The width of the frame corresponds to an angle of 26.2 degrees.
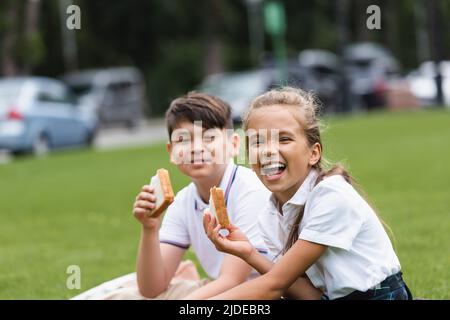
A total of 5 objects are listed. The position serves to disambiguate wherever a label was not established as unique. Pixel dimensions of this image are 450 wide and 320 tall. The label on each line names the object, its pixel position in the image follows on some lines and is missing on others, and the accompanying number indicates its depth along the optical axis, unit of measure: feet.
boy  14.16
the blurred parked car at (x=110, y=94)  88.33
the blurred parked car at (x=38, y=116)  60.29
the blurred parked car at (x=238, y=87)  84.07
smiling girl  12.03
